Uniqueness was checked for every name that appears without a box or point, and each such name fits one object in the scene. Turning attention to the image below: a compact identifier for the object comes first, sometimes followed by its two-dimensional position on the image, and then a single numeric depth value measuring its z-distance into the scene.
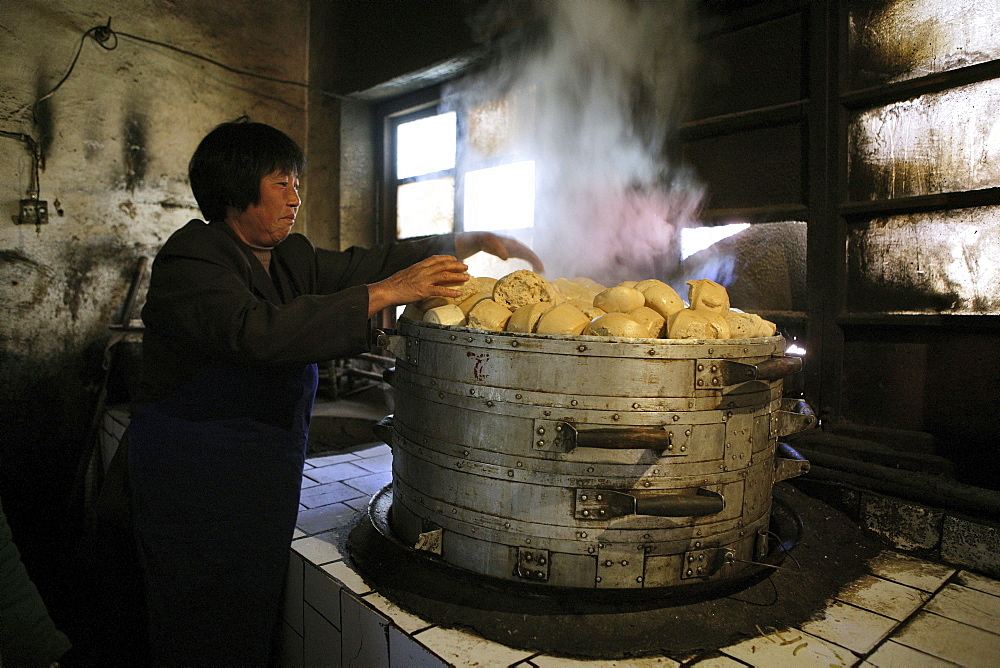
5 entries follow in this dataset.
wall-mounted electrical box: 4.96
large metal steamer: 1.81
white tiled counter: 1.78
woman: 2.18
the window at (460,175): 4.93
